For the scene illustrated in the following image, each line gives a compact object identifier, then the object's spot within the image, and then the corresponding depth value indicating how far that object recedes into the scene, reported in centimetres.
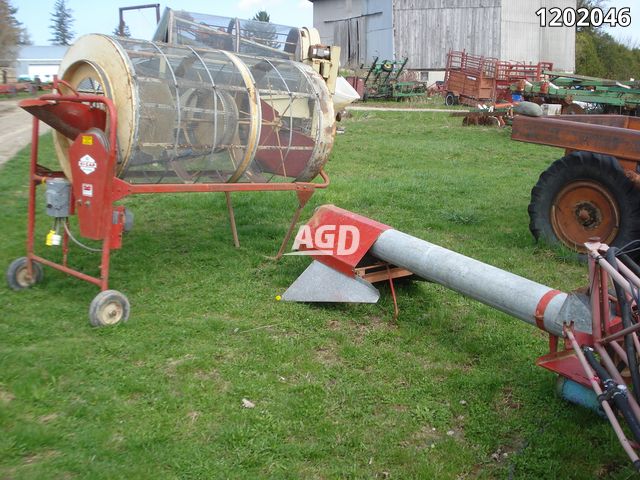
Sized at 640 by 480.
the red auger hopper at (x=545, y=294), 296
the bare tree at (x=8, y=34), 3528
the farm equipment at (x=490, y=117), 1970
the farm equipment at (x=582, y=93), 1978
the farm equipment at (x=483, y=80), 2558
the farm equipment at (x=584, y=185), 634
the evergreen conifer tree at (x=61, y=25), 8675
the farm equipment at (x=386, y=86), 3077
